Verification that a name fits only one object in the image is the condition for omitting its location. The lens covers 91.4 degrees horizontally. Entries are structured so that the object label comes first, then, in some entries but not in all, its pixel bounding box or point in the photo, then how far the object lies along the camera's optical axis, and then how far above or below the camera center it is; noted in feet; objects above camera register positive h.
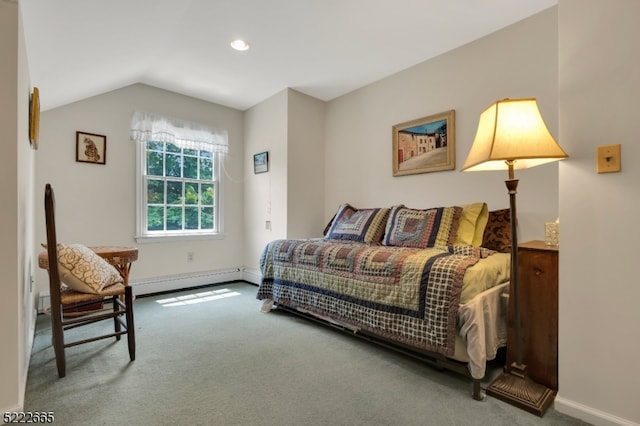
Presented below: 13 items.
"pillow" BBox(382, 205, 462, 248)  7.81 -0.47
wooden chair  5.59 -1.72
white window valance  11.56 +3.11
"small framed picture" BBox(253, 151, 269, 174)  13.01 +2.05
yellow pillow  7.73 -0.39
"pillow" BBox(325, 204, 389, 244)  9.29 -0.50
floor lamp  4.62 +0.85
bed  5.64 -1.56
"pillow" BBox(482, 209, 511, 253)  7.70 -0.57
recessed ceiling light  8.95 +4.85
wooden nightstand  5.32 -1.82
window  11.83 +1.13
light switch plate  4.37 +0.71
